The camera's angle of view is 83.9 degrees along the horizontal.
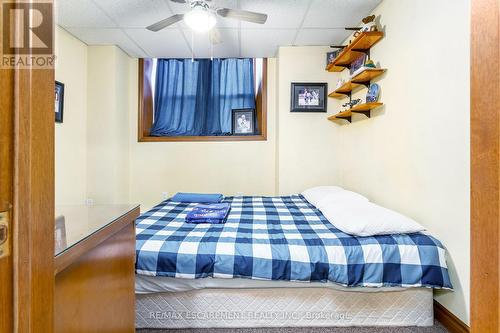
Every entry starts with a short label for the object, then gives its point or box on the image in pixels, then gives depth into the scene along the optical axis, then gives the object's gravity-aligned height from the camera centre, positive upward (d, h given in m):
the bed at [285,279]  1.57 -0.65
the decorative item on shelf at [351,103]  2.82 +0.64
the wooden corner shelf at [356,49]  2.44 +1.12
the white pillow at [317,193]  2.60 -0.29
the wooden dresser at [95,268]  0.62 -0.29
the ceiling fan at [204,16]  2.19 +1.20
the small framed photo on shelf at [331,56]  3.29 +1.30
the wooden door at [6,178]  0.39 -0.02
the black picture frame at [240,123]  3.89 +0.57
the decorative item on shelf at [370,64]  2.45 +0.88
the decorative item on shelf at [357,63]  2.79 +1.05
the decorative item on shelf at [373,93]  2.47 +0.64
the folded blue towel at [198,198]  2.84 -0.35
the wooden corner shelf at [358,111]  2.45 +0.53
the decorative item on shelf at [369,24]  2.48 +1.27
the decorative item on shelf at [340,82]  3.09 +0.91
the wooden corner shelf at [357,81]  2.43 +0.82
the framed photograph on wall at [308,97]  3.55 +0.85
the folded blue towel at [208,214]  2.06 -0.39
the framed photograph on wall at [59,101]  2.96 +0.68
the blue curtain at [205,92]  3.90 +1.01
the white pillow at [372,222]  1.69 -0.37
